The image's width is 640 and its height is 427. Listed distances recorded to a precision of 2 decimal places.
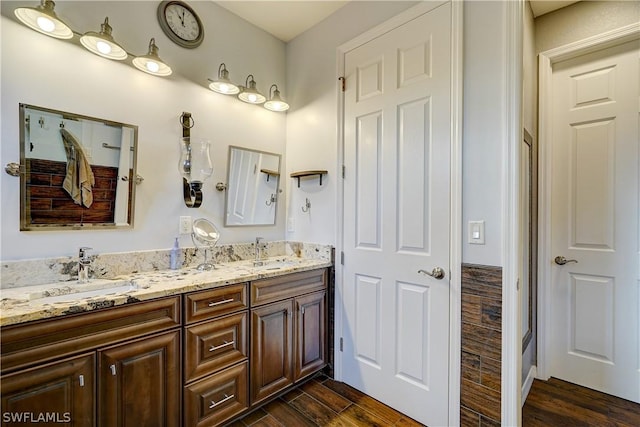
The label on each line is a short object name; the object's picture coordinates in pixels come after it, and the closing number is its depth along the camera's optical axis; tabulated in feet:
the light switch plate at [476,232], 5.06
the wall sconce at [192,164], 6.37
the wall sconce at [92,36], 4.49
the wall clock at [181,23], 6.25
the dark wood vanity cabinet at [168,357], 3.60
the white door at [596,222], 6.42
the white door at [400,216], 5.52
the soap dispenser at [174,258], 6.16
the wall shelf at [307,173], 7.55
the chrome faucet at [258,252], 7.42
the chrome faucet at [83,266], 5.00
